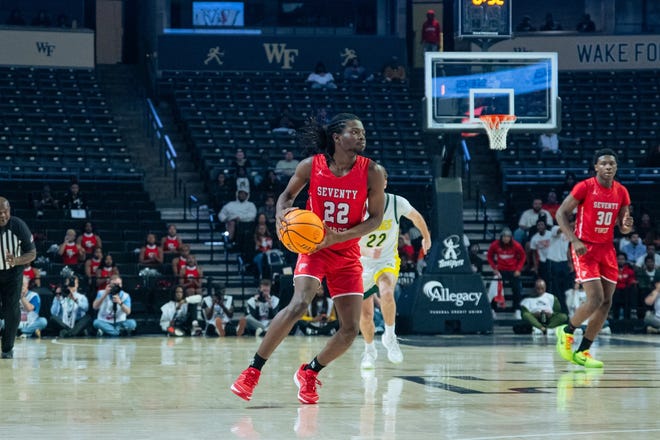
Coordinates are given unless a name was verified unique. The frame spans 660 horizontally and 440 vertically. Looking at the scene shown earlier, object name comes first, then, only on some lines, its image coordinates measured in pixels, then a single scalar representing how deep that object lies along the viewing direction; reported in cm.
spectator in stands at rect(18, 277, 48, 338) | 1755
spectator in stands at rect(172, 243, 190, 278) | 1963
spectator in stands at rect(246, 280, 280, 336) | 1859
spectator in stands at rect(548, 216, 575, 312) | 2034
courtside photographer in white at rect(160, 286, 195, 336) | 1864
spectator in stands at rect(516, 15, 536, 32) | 3102
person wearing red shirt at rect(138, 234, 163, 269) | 1991
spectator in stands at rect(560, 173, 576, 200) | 2332
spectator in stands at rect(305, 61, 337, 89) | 2777
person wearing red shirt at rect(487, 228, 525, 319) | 2061
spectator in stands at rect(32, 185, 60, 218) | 2102
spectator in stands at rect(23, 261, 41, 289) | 1818
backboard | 1714
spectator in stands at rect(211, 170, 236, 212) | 2281
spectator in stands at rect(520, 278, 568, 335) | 1884
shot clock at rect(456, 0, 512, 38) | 1706
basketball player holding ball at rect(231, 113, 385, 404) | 782
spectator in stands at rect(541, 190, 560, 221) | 2236
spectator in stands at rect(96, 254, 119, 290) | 1856
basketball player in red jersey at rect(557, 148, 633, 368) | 1115
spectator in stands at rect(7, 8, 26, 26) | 2844
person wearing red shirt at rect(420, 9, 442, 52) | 2866
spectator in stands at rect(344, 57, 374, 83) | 2859
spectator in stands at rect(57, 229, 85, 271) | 1938
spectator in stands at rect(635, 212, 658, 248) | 2181
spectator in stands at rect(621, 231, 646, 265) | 2106
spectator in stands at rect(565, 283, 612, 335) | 1957
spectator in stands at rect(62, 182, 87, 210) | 2112
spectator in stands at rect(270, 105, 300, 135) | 2564
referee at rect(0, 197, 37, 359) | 1202
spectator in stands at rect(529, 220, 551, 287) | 2108
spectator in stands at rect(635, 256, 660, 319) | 1996
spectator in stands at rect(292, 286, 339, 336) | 1859
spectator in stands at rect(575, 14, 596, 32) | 3091
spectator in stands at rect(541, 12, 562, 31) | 3103
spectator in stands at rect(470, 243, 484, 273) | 2062
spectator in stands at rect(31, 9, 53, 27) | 2859
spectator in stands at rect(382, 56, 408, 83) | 2909
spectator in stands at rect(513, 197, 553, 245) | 2172
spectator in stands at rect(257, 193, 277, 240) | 2164
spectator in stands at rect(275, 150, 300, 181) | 2317
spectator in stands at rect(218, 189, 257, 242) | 2176
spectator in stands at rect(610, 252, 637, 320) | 1997
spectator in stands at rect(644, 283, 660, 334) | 1948
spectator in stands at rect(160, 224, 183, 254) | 2042
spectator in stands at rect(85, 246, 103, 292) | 1875
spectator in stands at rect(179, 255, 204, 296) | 1912
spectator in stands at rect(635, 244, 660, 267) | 2042
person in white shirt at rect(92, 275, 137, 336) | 1817
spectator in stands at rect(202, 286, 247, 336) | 1845
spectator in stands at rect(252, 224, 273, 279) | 2075
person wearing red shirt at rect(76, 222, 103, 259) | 1972
